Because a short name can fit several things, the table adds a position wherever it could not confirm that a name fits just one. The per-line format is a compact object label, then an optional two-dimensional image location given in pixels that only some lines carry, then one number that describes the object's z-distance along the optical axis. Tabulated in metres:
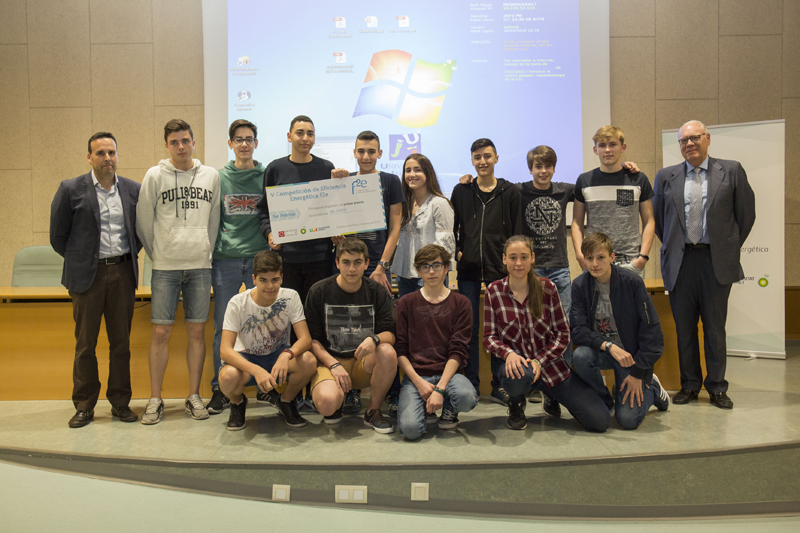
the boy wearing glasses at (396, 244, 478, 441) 2.50
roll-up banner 4.27
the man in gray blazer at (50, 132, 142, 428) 2.69
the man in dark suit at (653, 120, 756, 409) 2.91
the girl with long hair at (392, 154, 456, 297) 2.95
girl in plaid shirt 2.53
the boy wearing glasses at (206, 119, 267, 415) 2.98
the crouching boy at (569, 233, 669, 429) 2.54
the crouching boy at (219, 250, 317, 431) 2.53
